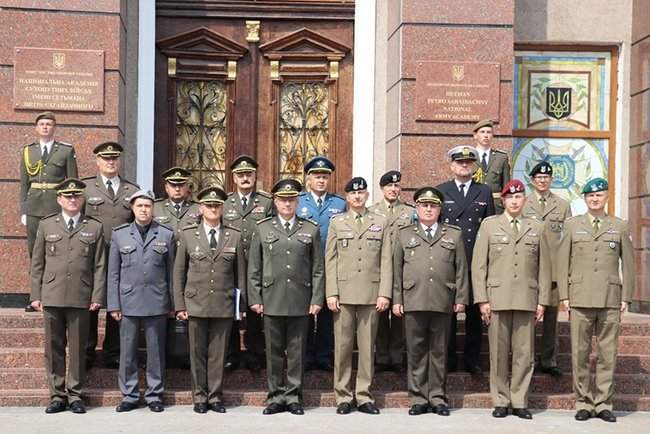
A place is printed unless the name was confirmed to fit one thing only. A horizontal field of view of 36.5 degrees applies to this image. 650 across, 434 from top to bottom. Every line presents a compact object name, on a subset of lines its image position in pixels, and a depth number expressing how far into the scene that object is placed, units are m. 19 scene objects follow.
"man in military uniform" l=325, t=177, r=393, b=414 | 7.75
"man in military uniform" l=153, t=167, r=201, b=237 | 8.26
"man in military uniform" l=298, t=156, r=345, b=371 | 8.24
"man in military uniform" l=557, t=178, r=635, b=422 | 7.71
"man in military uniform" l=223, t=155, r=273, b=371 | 8.15
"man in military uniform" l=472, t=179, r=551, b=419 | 7.68
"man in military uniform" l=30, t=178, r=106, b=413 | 7.58
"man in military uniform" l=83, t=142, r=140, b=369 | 8.34
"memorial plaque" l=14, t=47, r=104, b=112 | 9.70
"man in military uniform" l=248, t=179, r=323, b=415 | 7.66
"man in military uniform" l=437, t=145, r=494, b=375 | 8.23
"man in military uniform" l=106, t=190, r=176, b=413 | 7.59
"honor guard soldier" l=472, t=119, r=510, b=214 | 8.91
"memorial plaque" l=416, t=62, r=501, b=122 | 10.03
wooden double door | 11.08
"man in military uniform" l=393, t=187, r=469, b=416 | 7.70
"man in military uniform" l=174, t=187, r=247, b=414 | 7.61
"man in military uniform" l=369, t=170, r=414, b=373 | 8.26
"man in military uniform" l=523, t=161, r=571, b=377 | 8.25
